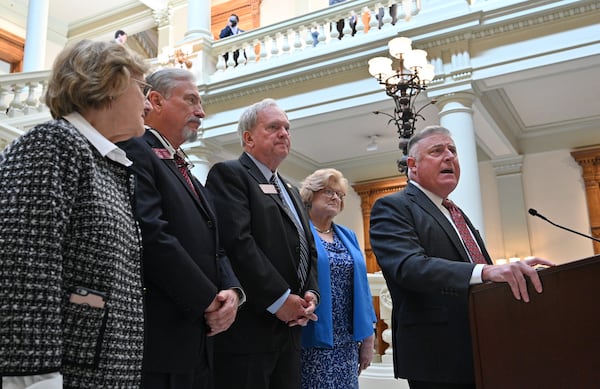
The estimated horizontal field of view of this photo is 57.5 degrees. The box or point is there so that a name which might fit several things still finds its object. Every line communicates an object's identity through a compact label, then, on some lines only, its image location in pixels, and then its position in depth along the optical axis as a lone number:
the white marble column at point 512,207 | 8.71
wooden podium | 1.22
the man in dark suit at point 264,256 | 1.97
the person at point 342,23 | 7.56
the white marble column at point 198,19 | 8.61
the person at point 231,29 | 9.19
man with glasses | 1.59
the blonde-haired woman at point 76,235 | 1.06
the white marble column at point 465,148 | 6.11
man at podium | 1.75
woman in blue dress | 2.49
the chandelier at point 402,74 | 5.15
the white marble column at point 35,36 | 10.44
